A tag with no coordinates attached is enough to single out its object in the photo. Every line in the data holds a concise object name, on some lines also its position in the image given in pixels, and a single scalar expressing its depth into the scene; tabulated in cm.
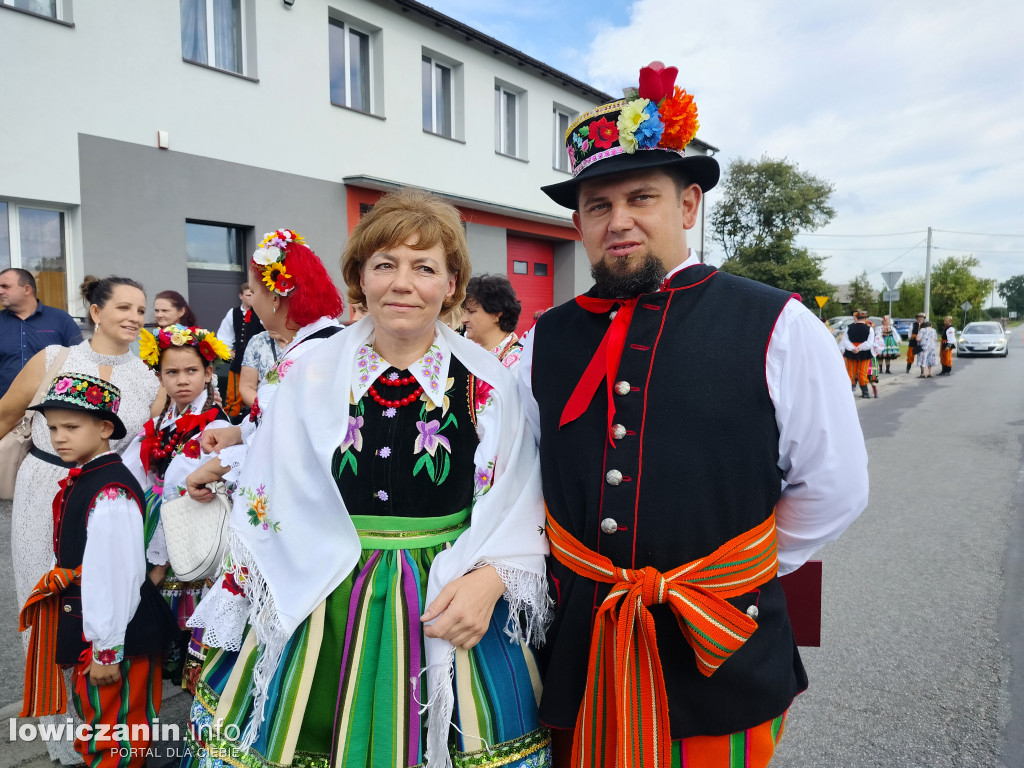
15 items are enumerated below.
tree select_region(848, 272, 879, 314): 4447
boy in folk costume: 231
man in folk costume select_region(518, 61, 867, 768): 155
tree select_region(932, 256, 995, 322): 4928
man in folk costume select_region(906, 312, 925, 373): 1911
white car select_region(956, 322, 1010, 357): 2630
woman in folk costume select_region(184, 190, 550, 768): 166
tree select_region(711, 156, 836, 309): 3362
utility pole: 3347
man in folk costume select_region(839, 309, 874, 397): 1320
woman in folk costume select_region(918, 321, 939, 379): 1834
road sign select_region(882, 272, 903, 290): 1819
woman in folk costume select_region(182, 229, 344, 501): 306
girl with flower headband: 277
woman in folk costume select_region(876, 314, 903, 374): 1945
